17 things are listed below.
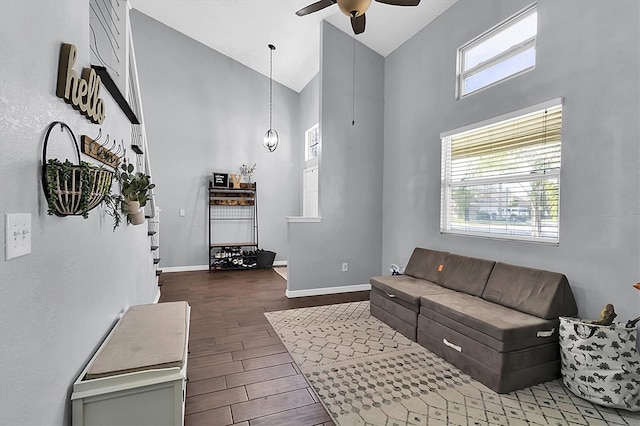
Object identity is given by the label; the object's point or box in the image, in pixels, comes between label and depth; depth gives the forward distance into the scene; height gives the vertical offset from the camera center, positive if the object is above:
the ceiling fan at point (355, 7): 2.32 +1.68
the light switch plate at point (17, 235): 0.87 -0.07
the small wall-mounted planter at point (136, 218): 2.22 -0.06
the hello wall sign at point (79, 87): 1.20 +0.50
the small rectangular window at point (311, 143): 6.74 +1.46
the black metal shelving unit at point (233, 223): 6.56 -0.26
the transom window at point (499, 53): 2.96 +1.61
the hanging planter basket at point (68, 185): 1.08 +0.09
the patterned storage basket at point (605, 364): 2.00 -0.96
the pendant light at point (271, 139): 6.29 +1.41
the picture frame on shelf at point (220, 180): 6.44 +0.61
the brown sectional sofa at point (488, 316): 2.26 -0.82
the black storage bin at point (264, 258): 6.71 -0.97
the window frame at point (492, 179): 2.72 +0.34
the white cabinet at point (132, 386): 1.34 -0.75
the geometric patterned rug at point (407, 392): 1.97 -1.24
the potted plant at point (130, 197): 2.01 +0.08
